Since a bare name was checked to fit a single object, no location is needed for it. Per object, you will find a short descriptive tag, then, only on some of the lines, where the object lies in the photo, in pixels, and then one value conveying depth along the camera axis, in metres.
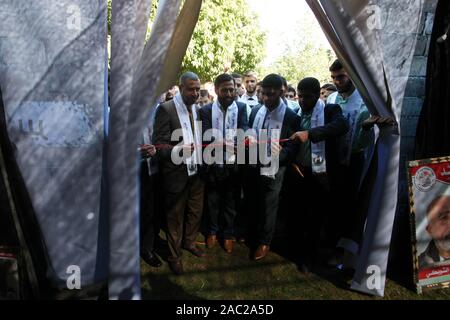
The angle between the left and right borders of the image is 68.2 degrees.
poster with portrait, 3.12
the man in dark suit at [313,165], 3.40
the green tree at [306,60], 33.28
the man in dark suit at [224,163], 3.79
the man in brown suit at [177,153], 3.45
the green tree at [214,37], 12.82
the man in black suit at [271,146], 3.58
